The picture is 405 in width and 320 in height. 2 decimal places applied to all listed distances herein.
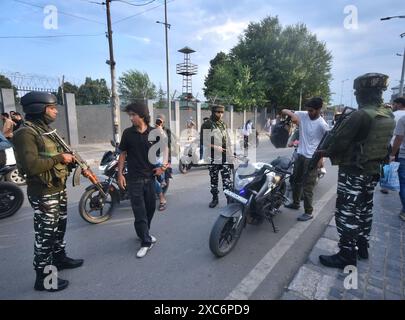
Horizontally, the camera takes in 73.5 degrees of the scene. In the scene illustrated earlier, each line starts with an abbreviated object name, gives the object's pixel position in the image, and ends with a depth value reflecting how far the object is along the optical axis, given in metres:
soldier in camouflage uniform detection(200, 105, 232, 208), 4.53
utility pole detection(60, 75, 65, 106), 12.07
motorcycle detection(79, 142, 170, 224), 4.02
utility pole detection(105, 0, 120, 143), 10.77
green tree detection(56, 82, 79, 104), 12.43
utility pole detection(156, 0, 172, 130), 15.45
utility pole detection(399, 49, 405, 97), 16.75
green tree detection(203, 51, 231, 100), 29.36
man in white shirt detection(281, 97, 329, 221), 3.94
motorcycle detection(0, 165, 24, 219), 4.21
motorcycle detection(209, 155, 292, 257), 3.09
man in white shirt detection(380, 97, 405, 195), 4.42
